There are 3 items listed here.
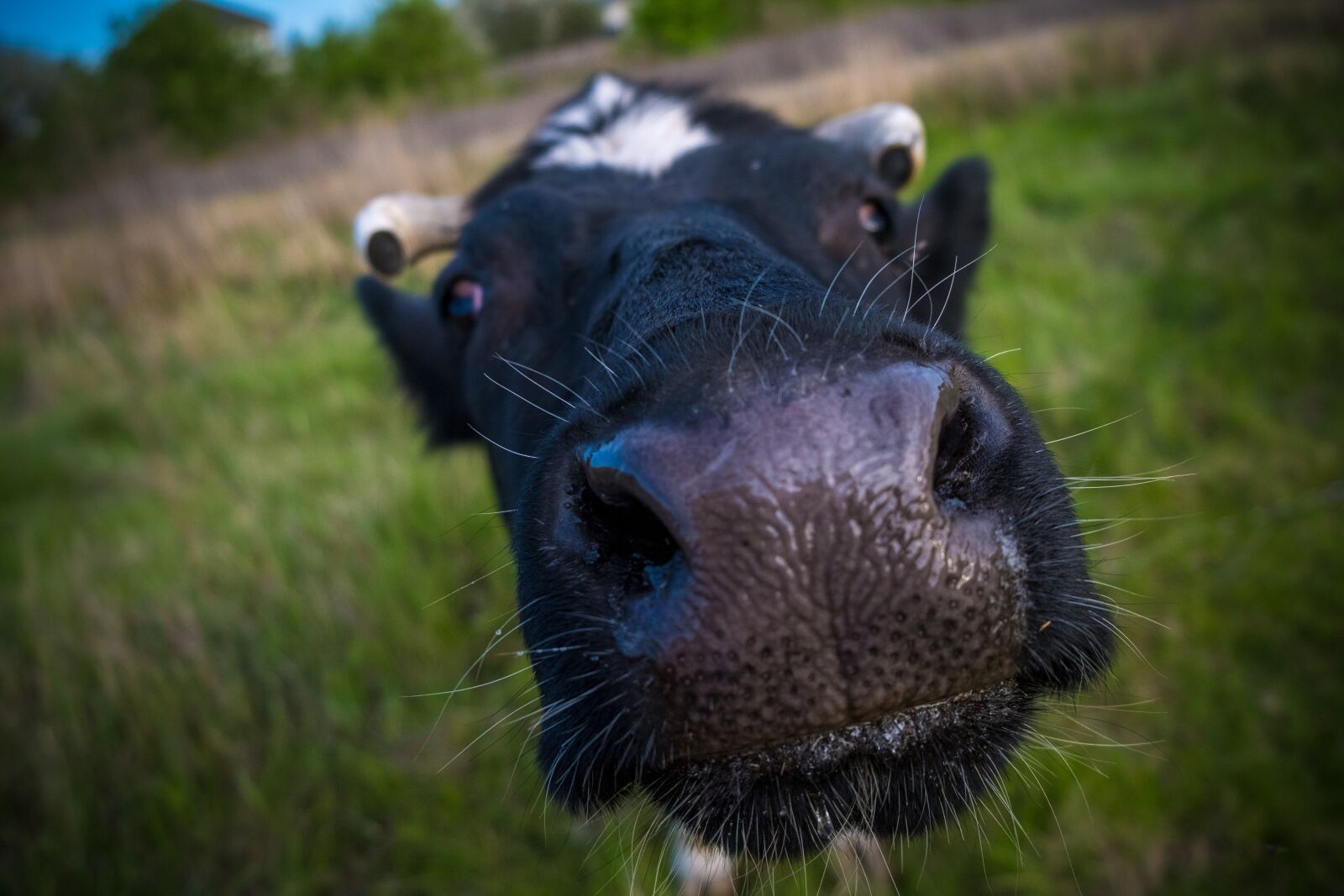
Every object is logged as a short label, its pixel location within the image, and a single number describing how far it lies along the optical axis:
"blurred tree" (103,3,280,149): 19.50
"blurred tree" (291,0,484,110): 21.45
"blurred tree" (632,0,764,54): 24.92
